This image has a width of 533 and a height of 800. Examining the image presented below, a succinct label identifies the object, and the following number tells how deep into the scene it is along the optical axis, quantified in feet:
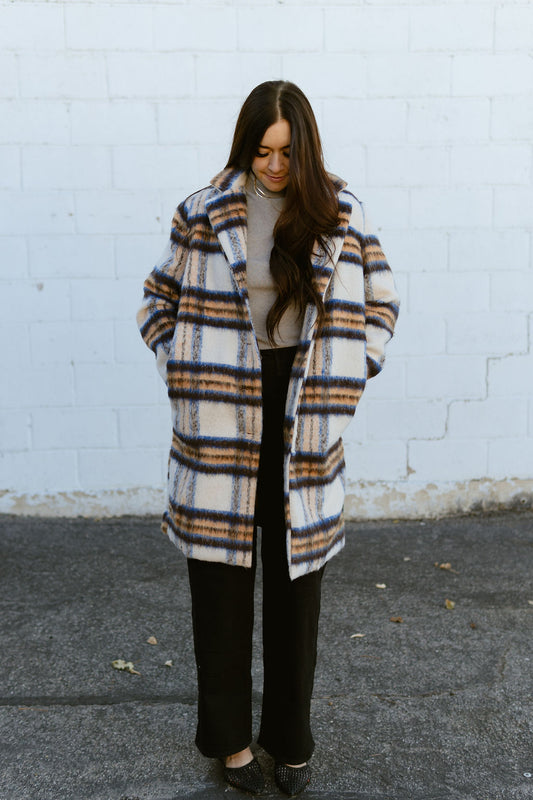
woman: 7.11
